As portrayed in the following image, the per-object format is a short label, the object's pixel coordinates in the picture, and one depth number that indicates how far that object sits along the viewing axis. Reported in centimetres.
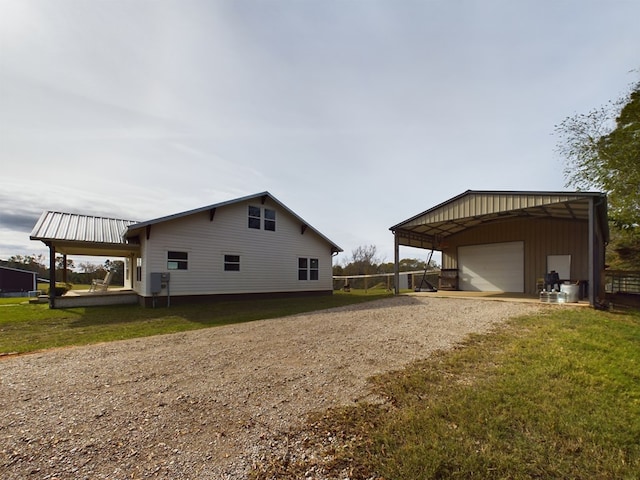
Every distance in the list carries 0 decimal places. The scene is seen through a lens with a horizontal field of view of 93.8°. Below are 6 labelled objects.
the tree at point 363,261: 2670
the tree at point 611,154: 1170
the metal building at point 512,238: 1054
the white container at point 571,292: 998
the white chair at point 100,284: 1487
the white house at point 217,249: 1124
